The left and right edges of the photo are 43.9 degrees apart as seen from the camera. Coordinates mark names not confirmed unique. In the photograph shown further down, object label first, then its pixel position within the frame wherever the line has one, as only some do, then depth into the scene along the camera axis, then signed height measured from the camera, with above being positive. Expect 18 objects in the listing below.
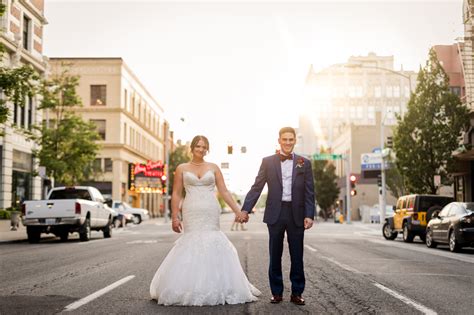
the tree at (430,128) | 28.78 +3.57
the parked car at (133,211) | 43.58 -0.86
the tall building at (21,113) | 31.89 +5.26
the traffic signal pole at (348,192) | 53.12 +0.75
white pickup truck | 20.89 -0.46
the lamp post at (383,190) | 40.50 +0.72
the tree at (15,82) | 19.66 +3.96
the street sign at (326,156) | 51.90 +4.00
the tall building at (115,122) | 58.94 +8.06
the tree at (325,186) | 68.06 +1.64
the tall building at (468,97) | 29.72 +5.35
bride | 6.80 -0.63
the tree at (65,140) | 30.91 +3.19
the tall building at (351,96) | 126.06 +22.66
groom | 7.01 -0.08
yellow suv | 23.47 -0.45
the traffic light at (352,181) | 46.25 +1.50
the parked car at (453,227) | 17.88 -0.84
